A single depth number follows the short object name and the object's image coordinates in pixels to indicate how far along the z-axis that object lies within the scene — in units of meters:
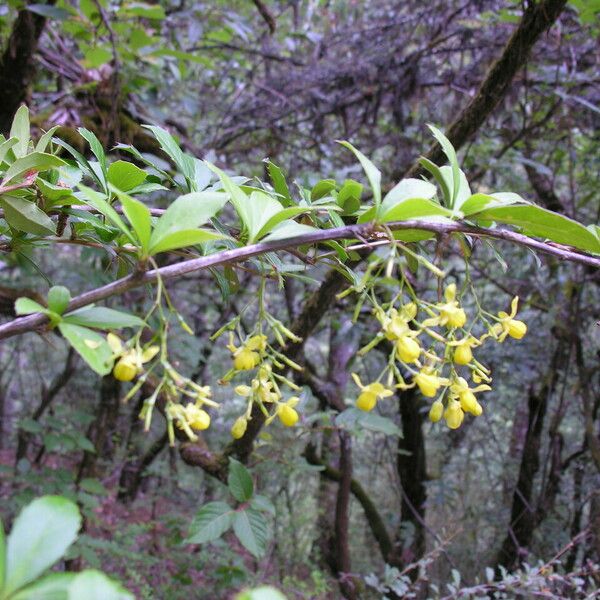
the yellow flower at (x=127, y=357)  0.42
